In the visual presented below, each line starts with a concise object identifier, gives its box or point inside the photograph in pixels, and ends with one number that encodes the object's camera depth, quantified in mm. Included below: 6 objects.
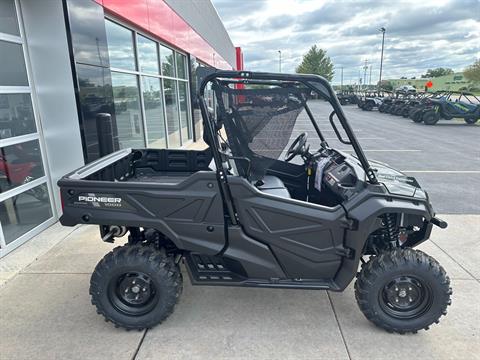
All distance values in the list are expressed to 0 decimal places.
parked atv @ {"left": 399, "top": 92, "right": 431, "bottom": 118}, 20077
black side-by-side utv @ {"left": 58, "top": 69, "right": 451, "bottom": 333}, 2396
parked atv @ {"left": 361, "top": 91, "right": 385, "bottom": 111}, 28108
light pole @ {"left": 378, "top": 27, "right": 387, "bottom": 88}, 44500
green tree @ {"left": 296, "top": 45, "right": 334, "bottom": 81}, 65125
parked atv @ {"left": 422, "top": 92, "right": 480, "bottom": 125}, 16719
